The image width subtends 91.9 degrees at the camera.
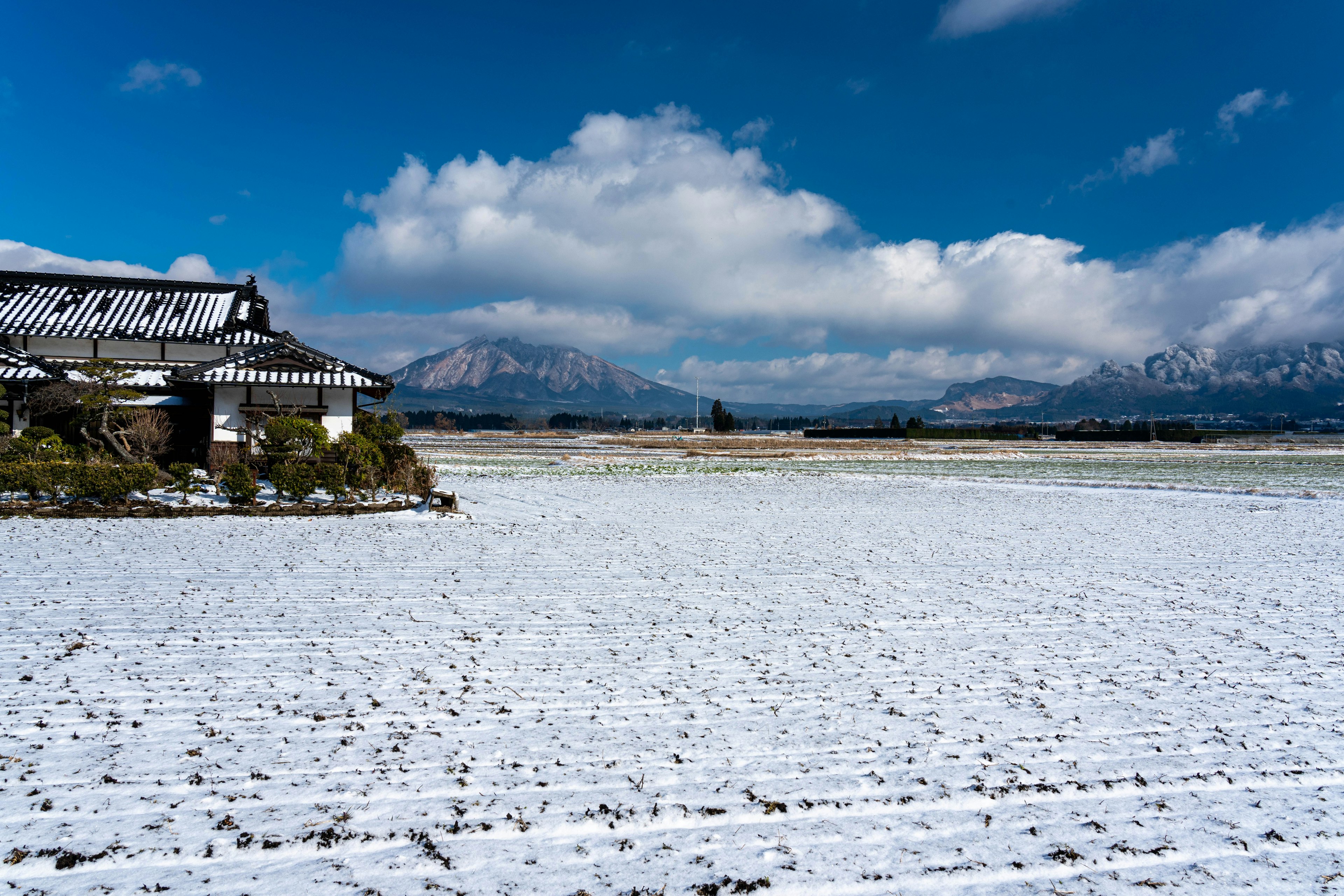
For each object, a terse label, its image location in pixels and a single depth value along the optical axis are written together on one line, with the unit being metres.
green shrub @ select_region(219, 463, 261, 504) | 14.23
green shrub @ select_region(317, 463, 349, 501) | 15.10
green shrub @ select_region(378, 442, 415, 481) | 17.42
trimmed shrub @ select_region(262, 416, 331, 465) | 15.47
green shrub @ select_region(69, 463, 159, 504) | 13.48
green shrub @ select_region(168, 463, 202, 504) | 15.14
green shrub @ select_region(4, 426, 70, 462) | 14.20
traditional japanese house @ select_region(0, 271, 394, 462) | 19.92
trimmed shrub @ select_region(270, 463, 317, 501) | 14.90
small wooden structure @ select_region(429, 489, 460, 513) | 15.32
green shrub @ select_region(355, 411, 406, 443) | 18.38
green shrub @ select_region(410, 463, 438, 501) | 17.53
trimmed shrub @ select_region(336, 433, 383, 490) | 15.75
